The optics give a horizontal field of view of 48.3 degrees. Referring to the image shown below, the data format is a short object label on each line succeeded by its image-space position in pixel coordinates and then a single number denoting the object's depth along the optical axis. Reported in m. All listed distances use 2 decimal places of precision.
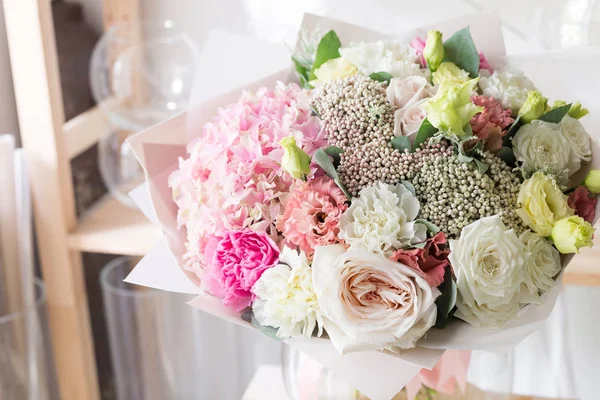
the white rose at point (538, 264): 0.55
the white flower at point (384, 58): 0.65
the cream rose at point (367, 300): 0.53
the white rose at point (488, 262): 0.53
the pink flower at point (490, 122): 0.58
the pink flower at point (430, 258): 0.54
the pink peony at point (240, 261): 0.58
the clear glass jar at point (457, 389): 0.72
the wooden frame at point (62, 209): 1.06
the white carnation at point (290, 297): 0.56
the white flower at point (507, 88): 0.62
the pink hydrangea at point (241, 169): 0.60
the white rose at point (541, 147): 0.58
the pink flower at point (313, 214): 0.56
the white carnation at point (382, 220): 0.55
